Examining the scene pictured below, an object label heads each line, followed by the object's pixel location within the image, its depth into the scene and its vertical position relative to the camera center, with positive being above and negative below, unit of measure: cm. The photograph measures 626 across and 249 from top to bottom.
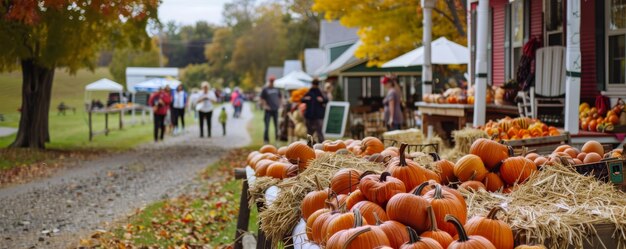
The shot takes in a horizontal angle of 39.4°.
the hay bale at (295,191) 577 -72
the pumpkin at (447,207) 463 -65
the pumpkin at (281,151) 872 -64
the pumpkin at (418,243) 406 -74
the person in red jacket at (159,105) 2791 -51
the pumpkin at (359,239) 421 -74
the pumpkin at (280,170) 720 -69
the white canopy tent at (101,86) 2692 +13
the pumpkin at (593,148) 722 -54
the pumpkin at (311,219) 505 -77
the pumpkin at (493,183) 608 -69
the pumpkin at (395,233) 444 -75
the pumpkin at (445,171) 628 -62
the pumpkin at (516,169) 602 -59
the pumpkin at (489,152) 629 -49
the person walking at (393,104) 2123 -44
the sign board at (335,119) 2605 -97
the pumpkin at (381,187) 507 -60
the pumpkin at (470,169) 607 -59
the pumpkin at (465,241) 405 -73
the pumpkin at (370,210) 489 -70
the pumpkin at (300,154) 736 -57
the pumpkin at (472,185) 574 -67
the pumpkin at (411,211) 457 -66
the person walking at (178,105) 3152 -60
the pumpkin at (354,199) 526 -68
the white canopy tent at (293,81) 4247 +32
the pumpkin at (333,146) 817 -55
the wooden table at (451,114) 1652 -57
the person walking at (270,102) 2641 -44
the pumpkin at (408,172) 559 -56
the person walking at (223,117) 3444 -113
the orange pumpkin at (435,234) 434 -75
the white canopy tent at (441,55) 2316 +81
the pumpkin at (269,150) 921 -66
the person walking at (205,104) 2952 -53
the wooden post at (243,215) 873 -128
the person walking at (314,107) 2273 -52
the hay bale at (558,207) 439 -68
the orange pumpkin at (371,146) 810 -56
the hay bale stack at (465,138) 1137 -70
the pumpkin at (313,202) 547 -72
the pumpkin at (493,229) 430 -72
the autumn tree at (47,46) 1753 +105
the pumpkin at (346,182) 570 -62
